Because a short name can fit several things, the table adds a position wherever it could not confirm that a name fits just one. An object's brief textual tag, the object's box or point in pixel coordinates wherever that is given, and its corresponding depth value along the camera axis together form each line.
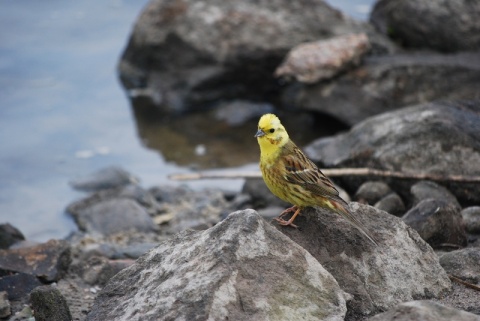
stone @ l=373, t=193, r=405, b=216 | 12.65
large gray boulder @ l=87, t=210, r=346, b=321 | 7.45
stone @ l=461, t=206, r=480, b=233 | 11.32
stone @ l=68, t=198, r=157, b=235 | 16.12
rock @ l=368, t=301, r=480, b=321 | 7.16
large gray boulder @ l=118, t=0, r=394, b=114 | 22.86
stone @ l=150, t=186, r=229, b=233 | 16.67
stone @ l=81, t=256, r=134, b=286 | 11.33
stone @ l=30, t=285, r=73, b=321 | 9.11
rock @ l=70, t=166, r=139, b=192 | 18.81
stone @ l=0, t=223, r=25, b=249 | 13.34
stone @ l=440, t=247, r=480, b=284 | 9.25
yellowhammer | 9.66
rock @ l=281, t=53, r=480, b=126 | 20.22
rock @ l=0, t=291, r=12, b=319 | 9.80
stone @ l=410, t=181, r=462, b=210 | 12.34
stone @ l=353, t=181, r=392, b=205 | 13.37
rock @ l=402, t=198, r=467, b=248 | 10.56
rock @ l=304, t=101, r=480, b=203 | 13.10
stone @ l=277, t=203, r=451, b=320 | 8.55
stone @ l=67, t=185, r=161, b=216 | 17.42
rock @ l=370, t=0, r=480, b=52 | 21.82
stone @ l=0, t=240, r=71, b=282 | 11.20
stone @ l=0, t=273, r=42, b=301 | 10.44
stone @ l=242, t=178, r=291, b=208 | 16.27
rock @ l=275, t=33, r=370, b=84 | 21.00
